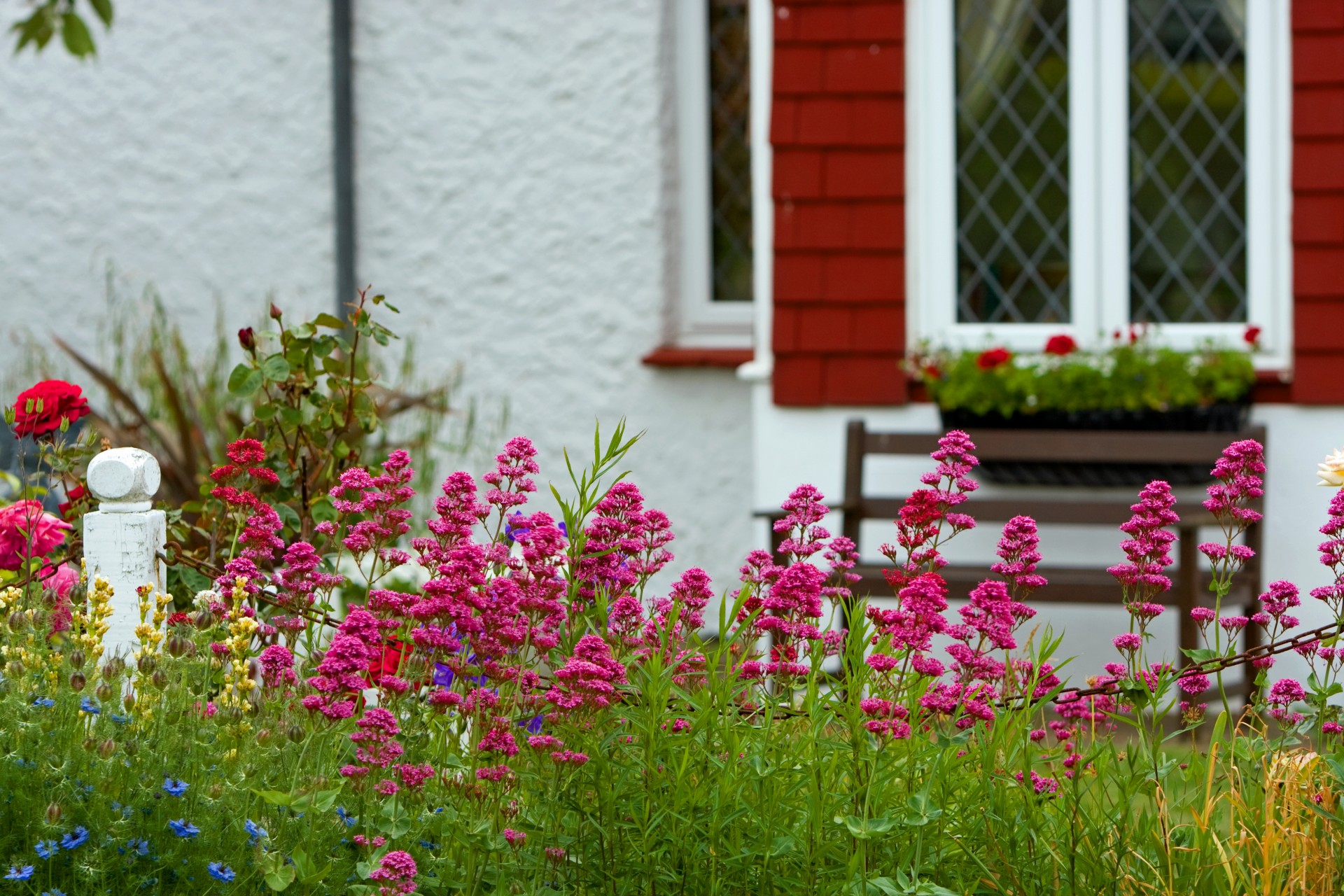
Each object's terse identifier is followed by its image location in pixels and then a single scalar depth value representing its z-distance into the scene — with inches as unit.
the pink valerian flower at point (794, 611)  270.3
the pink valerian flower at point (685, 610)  271.1
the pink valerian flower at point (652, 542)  278.2
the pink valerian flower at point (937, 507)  279.8
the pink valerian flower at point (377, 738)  229.7
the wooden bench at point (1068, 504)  411.0
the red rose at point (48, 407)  339.1
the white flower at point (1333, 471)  312.8
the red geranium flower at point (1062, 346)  425.1
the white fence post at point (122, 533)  326.8
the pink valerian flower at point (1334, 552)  265.7
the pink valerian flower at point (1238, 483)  265.7
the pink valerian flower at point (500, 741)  250.3
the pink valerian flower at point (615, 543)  270.5
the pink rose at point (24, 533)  348.4
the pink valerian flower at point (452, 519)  270.0
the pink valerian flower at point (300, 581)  272.1
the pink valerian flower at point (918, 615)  264.9
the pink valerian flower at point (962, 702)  260.5
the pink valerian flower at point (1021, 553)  270.6
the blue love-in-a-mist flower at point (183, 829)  233.8
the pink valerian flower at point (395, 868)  221.2
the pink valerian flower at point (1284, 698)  269.6
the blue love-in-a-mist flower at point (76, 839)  234.5
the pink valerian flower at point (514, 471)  273.1
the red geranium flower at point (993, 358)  425.0
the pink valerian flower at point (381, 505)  287.2
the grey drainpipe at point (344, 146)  466.9
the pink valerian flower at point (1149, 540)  267.4
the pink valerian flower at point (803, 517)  275.2
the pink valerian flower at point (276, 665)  250.1
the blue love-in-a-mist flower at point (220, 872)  230.3
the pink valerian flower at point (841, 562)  277.8
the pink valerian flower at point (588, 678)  239.5
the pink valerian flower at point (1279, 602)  269.2
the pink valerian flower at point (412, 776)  237.1
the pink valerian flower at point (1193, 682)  263.9
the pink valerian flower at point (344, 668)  231.0
